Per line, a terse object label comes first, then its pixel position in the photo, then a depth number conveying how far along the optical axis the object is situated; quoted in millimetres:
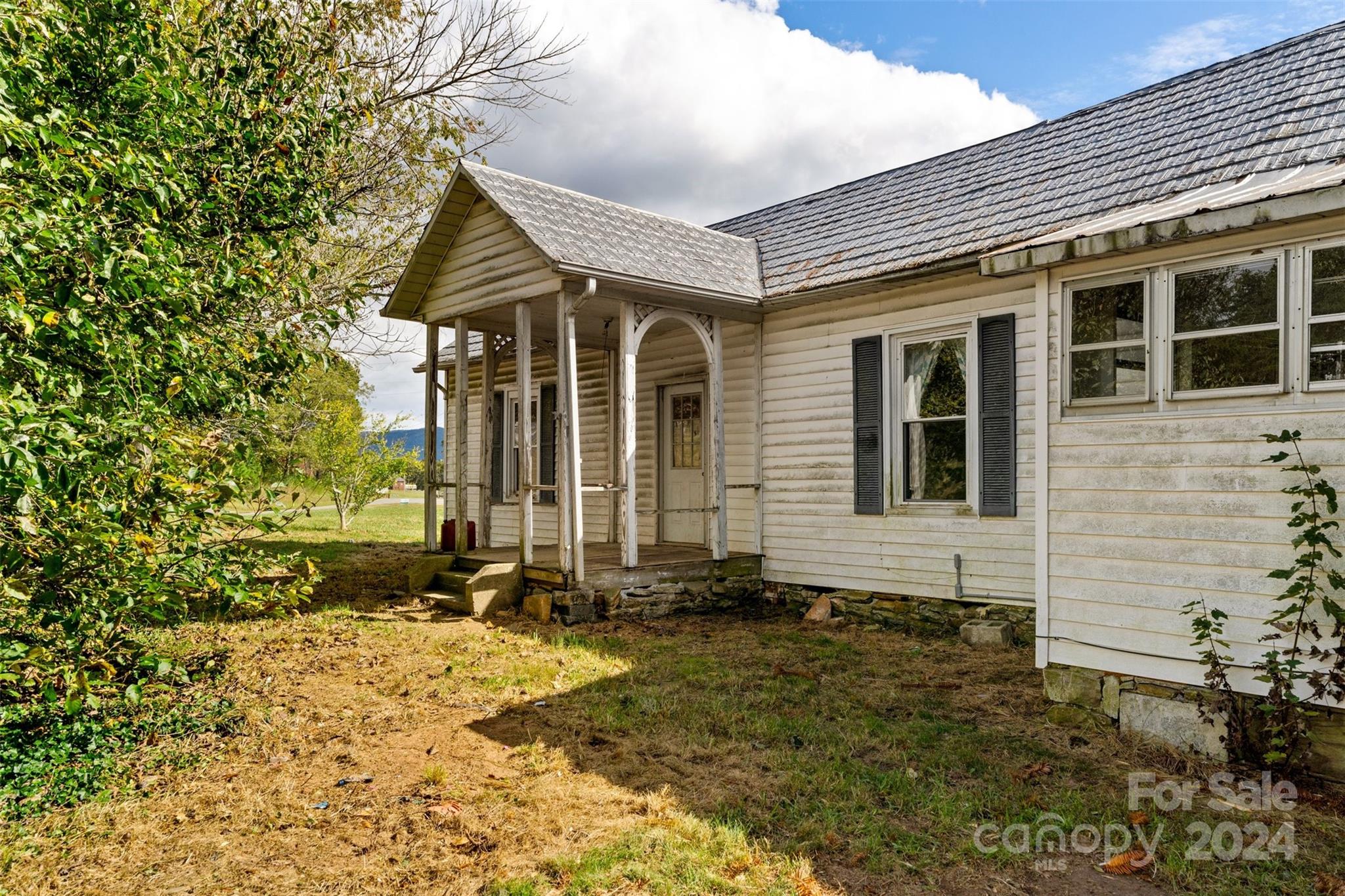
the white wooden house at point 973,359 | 4809
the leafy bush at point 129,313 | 3217
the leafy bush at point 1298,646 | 4305
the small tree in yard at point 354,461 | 18234
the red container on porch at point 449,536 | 11000
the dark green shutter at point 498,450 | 13953
